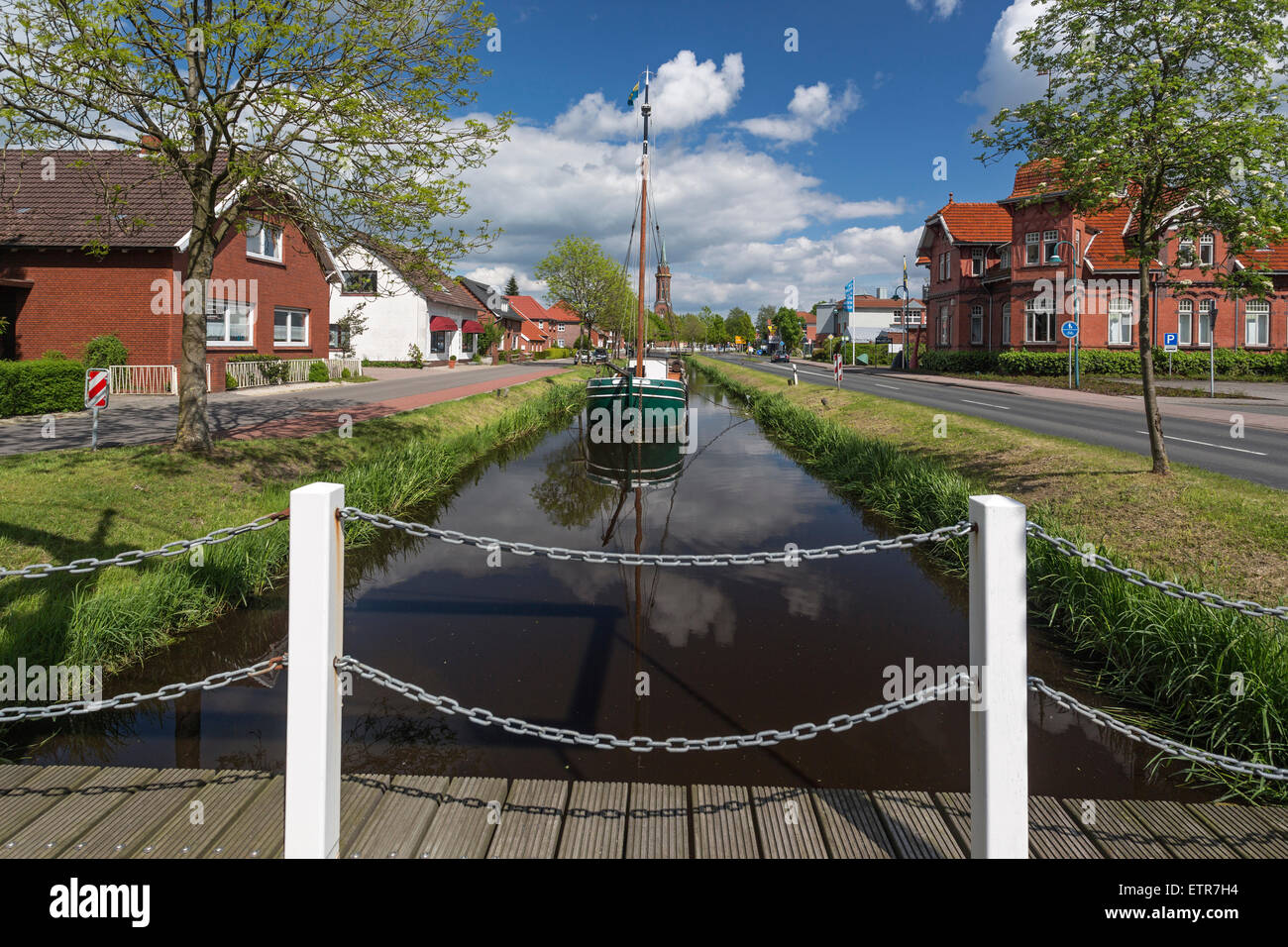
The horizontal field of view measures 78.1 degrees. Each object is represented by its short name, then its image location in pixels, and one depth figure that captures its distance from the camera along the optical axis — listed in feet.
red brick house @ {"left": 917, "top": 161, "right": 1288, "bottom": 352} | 128.98
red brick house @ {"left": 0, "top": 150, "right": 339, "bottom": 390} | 71.05
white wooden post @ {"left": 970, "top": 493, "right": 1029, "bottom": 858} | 9.00
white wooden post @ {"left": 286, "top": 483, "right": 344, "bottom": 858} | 9.32
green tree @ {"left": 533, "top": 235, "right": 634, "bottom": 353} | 211.41
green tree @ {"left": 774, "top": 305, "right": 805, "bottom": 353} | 351.83
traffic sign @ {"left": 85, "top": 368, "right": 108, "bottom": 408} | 33.88
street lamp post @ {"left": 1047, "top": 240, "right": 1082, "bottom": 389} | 110.11
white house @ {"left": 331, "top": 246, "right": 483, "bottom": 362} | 152.87
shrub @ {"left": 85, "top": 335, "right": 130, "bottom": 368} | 66.23
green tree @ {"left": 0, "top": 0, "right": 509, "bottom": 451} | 29.19
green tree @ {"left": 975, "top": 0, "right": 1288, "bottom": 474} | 25.62
